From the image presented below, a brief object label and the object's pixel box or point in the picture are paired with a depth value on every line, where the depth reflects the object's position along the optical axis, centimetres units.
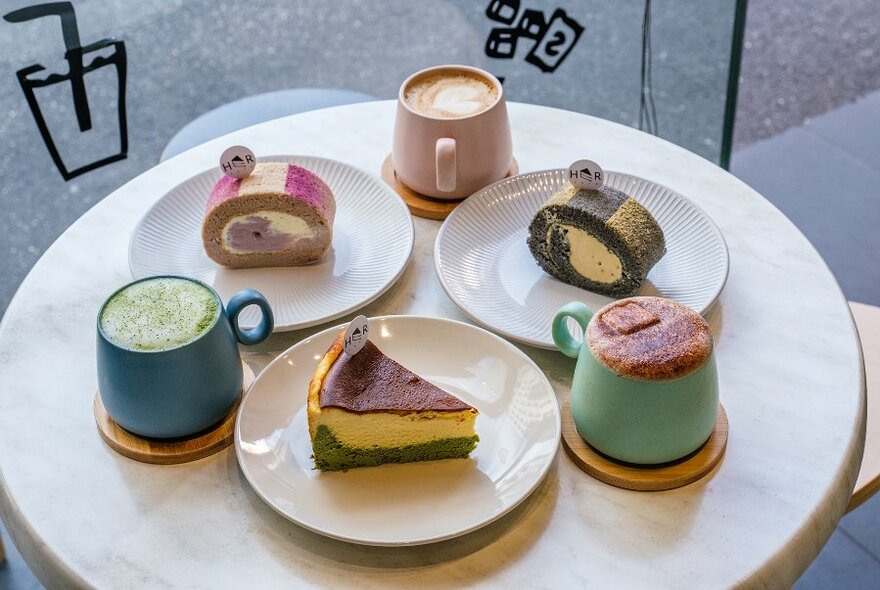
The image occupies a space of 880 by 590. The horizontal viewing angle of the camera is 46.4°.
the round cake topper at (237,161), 154
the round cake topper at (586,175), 152
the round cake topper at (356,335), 124
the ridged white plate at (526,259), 149
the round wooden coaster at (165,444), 127
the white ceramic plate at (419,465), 117
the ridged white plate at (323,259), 152
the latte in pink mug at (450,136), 166
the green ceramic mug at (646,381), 115
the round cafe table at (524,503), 114
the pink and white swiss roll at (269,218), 155
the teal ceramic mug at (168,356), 120
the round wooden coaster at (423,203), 172
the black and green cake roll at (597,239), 149
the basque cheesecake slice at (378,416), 123
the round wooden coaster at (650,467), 121
